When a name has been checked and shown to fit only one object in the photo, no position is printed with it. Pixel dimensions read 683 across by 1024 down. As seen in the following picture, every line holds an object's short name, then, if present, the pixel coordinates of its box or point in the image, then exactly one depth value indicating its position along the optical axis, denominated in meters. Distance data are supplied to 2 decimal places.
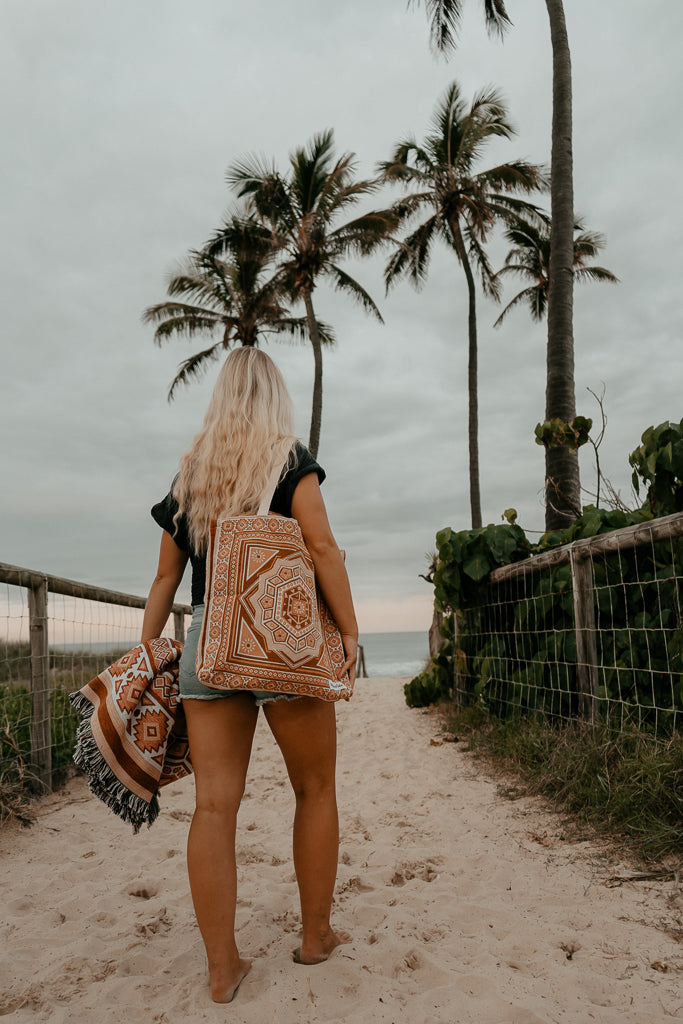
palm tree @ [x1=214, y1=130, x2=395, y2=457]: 17.84
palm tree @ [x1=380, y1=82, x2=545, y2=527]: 17.89
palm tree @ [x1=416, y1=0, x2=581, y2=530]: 7.84
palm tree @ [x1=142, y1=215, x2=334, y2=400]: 18.78
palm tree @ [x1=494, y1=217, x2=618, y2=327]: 20.59
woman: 1.99
